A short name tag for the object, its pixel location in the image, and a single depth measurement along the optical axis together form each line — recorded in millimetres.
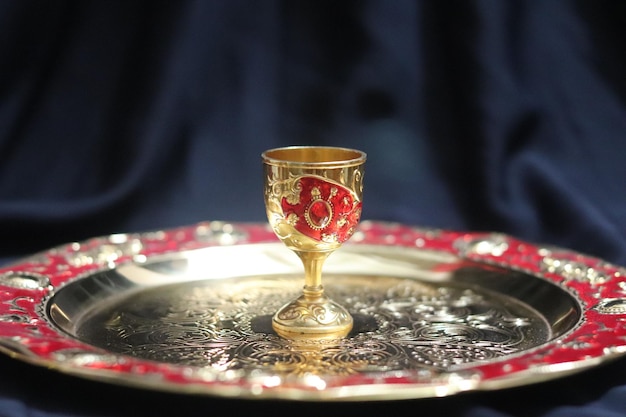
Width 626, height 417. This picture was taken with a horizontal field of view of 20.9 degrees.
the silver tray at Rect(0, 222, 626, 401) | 598
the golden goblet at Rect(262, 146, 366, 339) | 655
